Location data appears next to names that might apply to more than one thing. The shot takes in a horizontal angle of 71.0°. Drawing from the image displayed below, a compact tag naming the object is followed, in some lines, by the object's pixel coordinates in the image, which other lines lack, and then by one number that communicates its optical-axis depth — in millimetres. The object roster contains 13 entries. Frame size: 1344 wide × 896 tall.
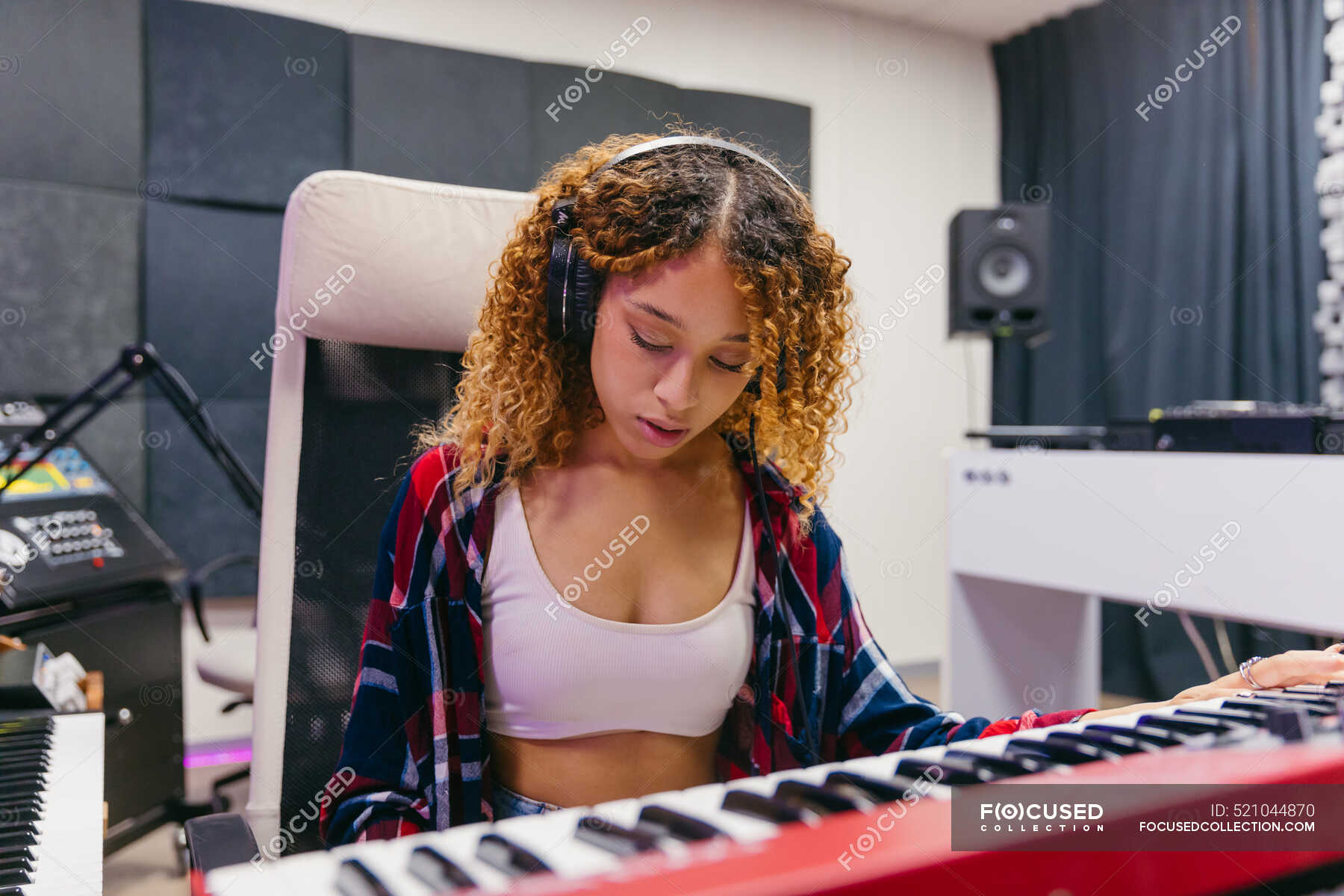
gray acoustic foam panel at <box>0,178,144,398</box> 2414
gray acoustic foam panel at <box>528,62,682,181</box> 3064
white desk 1775
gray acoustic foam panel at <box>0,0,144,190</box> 2420
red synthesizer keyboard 392
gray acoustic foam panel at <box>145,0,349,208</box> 2596
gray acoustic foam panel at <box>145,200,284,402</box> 2607
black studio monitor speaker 2846
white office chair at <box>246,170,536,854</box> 1006
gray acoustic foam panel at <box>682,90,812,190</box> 3320
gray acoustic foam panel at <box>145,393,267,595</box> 2602
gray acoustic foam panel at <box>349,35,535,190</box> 2818
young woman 861
